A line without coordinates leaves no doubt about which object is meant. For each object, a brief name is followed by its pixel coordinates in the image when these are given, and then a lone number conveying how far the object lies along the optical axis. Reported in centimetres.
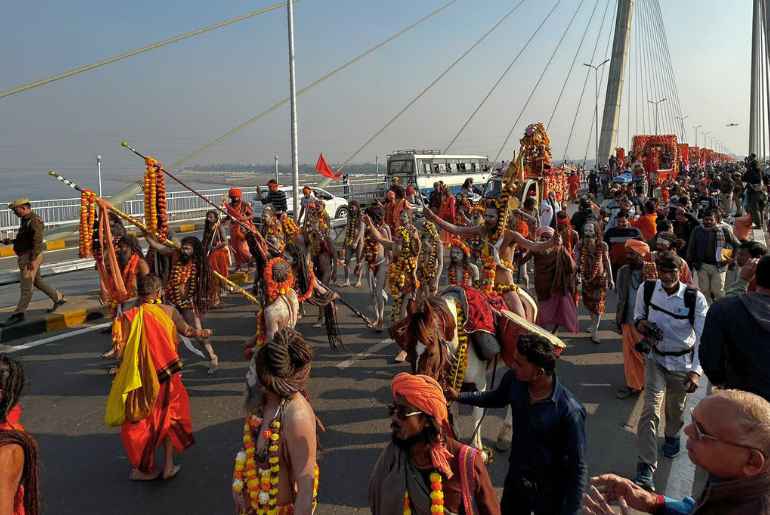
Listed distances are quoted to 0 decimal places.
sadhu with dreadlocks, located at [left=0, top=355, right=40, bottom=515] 243
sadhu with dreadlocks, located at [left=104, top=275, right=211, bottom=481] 449
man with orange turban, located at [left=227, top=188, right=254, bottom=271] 1191
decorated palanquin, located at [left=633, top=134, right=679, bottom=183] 3031
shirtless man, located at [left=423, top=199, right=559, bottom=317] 588
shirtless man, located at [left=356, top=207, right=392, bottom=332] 924
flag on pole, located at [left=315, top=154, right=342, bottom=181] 2053
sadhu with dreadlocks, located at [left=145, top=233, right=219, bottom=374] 736
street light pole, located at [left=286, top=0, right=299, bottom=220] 1402
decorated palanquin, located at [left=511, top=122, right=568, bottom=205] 1345
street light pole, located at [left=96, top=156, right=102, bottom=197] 1930
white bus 2786
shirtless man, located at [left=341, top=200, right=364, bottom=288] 1046
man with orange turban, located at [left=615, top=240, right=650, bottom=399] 628
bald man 182
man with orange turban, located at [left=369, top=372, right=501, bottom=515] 247
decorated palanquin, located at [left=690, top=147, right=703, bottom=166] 5638
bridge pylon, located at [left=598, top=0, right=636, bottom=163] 3272
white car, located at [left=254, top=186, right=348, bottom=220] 2353
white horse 385
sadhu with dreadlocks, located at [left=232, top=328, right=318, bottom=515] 279
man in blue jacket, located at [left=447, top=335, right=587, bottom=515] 295
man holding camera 456
